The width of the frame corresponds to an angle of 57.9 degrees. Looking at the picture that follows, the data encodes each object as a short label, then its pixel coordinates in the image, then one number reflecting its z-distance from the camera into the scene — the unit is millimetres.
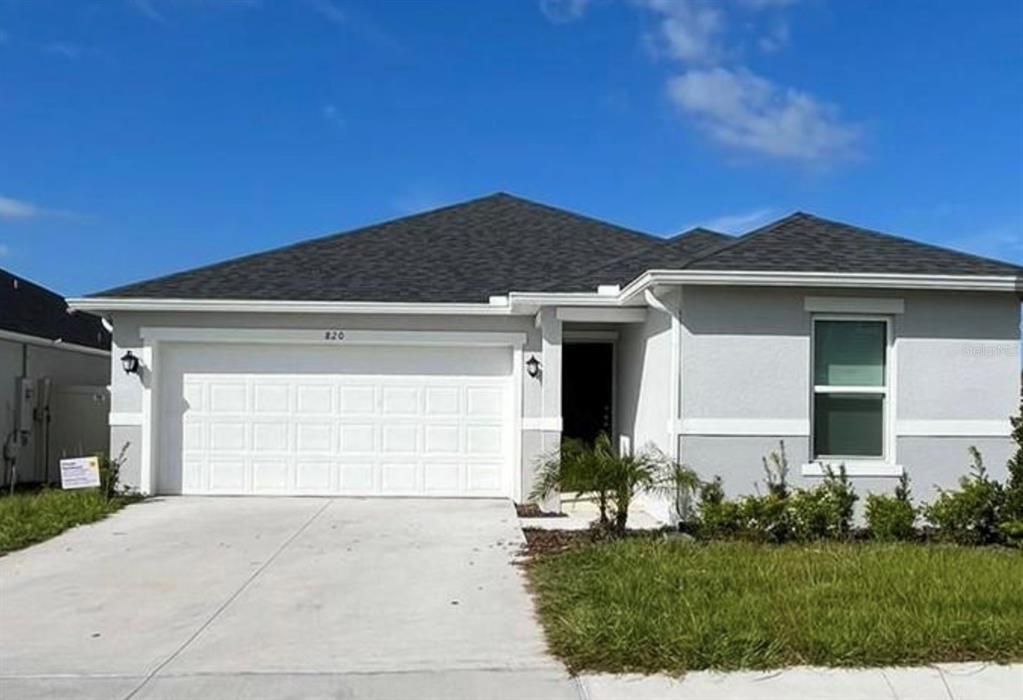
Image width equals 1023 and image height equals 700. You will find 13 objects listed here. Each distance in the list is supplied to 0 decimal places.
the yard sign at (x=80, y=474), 12812
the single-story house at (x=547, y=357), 10445
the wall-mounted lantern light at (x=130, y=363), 13586
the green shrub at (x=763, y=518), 9703
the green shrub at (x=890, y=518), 9703
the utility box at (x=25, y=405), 16141
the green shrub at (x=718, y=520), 9727
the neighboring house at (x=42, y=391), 15945
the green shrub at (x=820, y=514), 9789
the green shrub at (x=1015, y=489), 9406
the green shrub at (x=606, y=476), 9797
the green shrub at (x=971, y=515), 9602
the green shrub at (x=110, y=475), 12914
